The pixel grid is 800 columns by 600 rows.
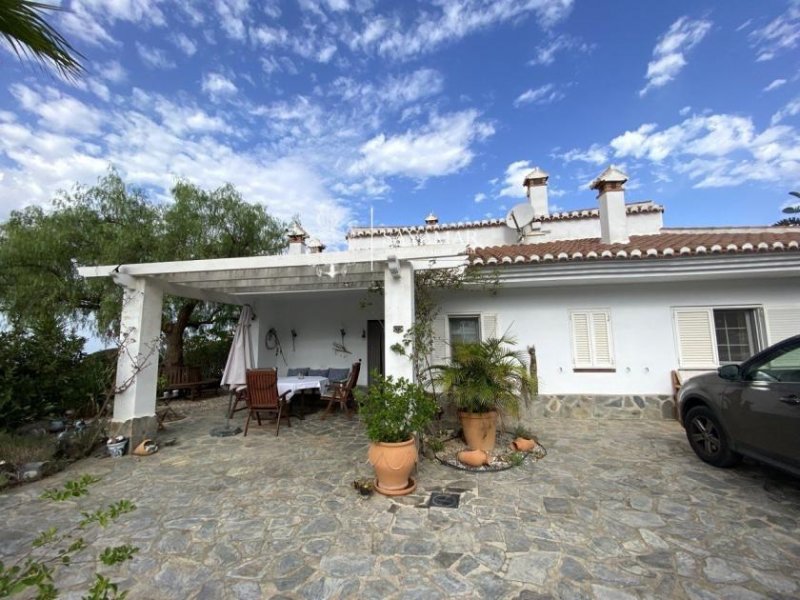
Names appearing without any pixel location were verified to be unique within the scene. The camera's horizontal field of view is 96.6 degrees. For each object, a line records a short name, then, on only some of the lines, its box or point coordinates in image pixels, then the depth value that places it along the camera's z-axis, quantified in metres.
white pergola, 5.06
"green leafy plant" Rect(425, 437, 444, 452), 5.30
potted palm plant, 5.07
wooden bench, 10.32
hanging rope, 10.53
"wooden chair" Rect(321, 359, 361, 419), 8.01
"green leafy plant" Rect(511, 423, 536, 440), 5.78
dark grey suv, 3.46
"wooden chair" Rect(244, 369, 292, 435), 6.56
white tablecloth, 7.56
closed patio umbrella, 7.74
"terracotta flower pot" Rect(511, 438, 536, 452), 5.43
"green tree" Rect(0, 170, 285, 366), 8.52
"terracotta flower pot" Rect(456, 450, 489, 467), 4.88
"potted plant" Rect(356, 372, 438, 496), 4.07
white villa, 5.67
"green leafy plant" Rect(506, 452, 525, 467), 4.90
